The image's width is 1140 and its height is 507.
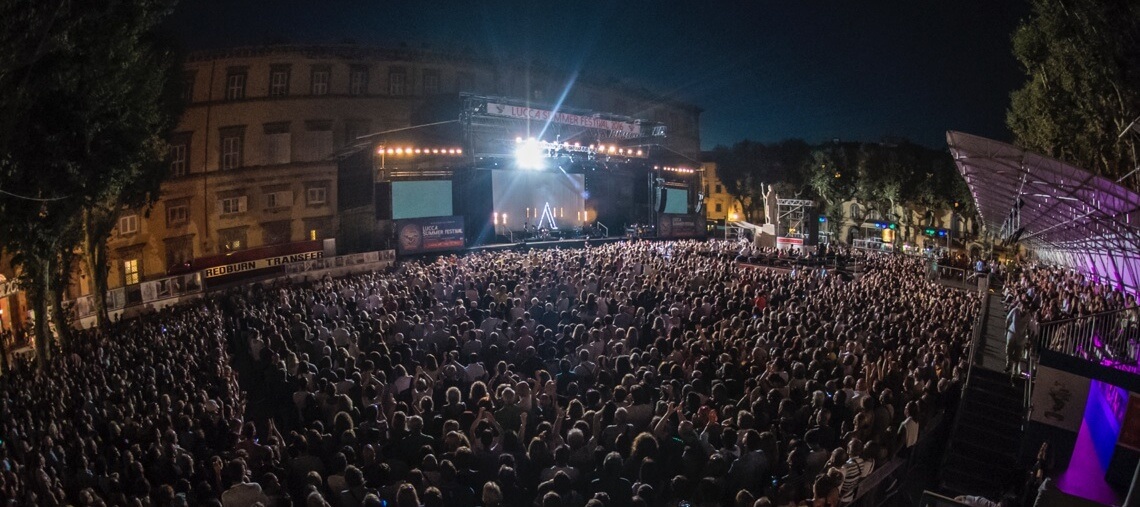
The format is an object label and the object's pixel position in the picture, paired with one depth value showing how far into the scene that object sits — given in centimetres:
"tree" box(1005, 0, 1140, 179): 993
